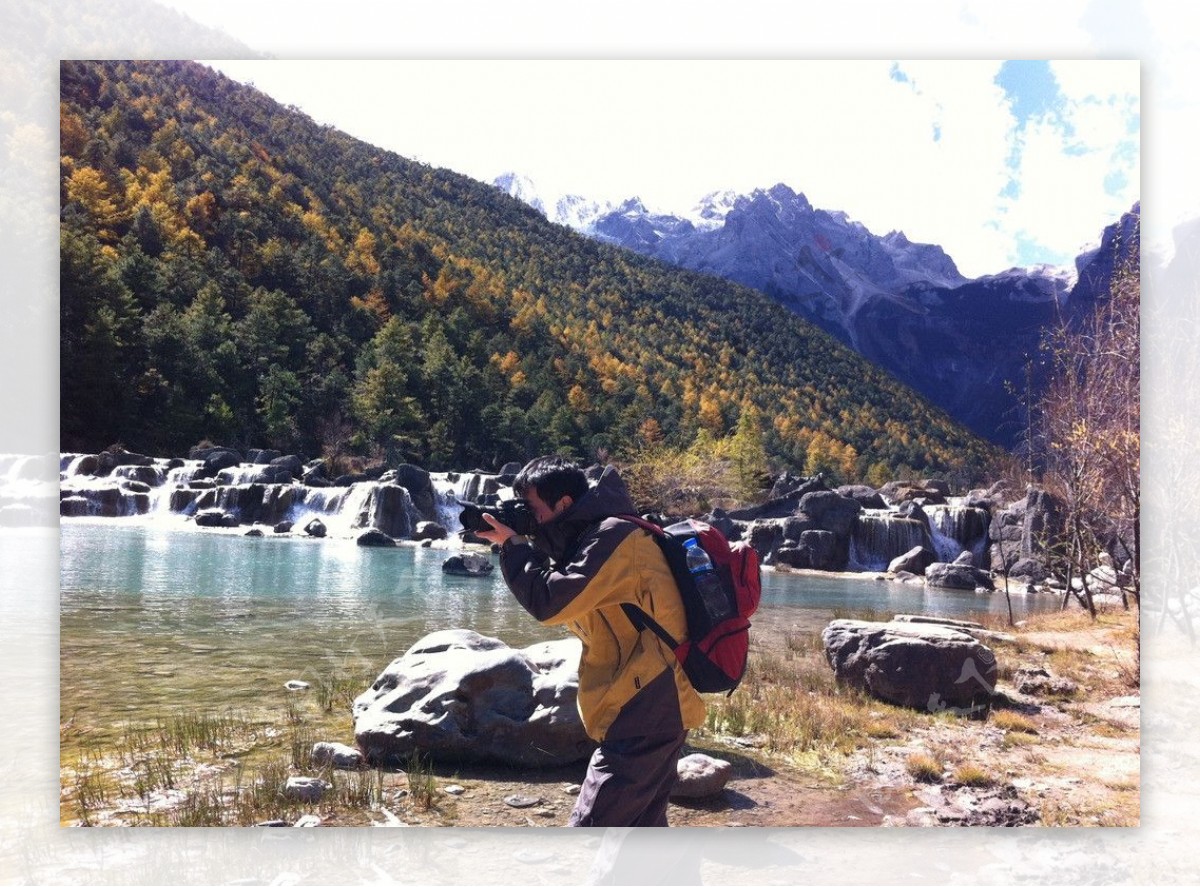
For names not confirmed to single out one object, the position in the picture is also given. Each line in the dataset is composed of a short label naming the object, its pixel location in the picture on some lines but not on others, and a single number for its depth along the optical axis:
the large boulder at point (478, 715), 4.10
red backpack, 2.50
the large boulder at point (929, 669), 5.07
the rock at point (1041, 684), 5.10
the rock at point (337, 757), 4.09
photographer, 2.43
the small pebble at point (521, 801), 3.98
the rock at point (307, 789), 3.99
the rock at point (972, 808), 4.41
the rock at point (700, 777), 4.02
